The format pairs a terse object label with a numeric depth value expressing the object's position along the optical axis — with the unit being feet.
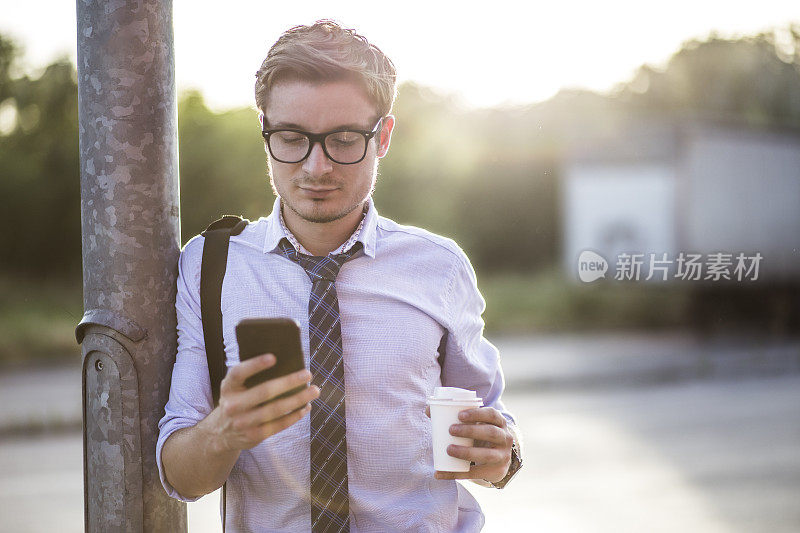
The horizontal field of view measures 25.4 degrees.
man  6.35
